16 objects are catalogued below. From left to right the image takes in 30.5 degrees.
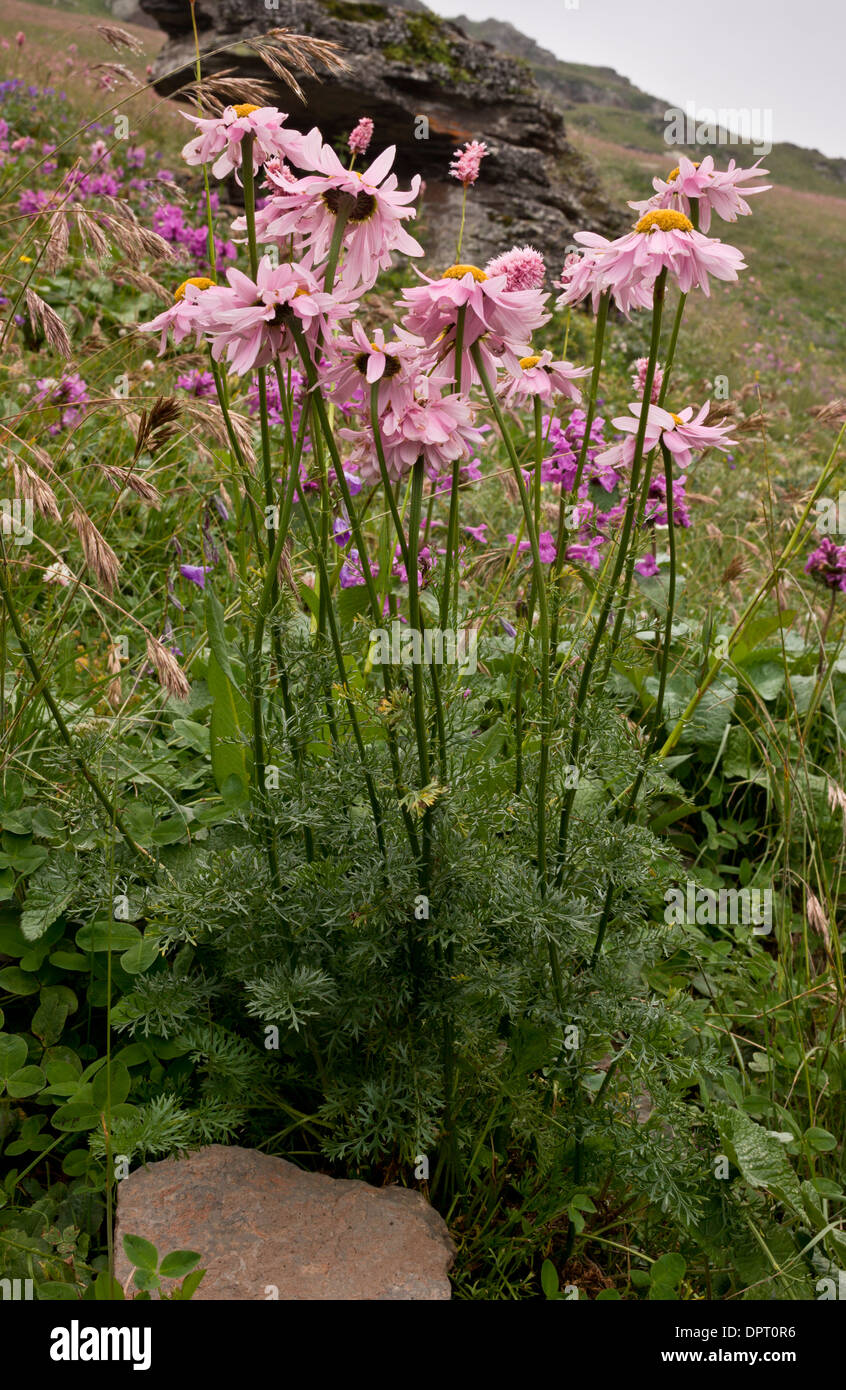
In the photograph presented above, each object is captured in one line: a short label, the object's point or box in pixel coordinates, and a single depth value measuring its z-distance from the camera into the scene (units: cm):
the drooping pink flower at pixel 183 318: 54
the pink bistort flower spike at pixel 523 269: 54
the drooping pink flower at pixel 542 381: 57
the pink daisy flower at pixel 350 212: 51
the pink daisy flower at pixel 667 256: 53
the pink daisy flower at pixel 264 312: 51
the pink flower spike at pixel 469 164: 62
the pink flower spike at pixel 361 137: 59
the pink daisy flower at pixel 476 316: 51
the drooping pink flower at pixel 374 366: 52
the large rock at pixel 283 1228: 59
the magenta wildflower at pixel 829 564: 96
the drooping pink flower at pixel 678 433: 57
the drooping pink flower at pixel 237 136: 53
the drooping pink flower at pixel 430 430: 53
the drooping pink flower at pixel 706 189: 56
